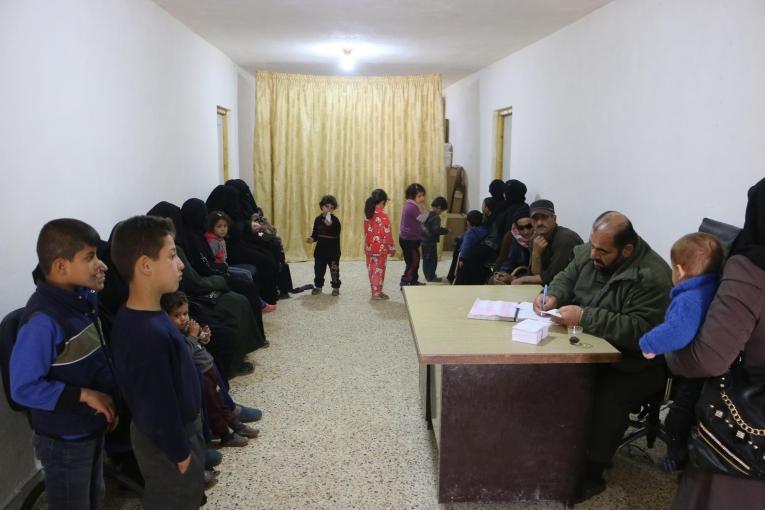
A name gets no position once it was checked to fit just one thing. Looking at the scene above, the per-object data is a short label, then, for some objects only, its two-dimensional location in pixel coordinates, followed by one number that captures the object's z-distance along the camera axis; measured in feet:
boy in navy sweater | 4.97
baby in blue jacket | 5.41
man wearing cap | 11.64
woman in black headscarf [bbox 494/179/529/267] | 15.55
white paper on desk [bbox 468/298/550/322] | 7.99
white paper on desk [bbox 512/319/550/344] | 7.02
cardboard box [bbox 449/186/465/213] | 26.89
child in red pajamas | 17.71
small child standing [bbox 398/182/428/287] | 18.92
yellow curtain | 24.25
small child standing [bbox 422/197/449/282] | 19.48
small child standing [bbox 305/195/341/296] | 18.06
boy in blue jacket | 5.57
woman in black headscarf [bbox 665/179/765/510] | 4.97
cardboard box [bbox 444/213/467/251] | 25.82
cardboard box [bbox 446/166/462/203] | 26.94
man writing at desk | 7.35
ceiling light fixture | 19.35
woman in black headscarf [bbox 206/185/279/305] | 16.25
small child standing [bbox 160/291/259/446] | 8.23
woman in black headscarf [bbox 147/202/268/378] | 11.01
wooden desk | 7.21
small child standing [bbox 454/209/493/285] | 16.14
